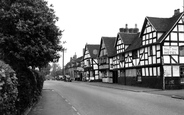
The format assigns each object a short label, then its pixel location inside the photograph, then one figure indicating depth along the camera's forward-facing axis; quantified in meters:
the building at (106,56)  44.28
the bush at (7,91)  5.23
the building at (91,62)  54.22
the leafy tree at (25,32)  11.06
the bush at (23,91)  8.99
